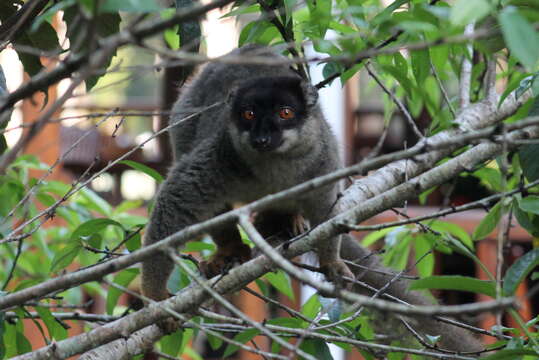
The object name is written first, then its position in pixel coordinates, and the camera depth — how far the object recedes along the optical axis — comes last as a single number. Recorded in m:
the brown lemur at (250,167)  7.51
